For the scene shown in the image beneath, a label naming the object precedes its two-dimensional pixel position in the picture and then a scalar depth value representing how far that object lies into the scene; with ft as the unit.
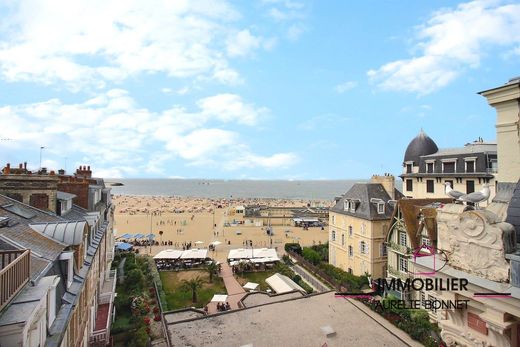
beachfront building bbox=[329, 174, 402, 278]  95.55
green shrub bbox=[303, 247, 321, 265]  118.01
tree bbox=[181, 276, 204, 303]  84.82
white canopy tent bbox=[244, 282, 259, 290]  89.65
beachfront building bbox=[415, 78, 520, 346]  14.17
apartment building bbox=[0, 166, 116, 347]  20.44
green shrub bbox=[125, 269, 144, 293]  86.45
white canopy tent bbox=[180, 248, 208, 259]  115.24
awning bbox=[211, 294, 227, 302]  78.71
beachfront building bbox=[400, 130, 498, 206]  89.76
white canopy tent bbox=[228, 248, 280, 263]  114.77
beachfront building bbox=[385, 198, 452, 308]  74.02
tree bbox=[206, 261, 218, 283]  101.02
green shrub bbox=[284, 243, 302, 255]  131.31
